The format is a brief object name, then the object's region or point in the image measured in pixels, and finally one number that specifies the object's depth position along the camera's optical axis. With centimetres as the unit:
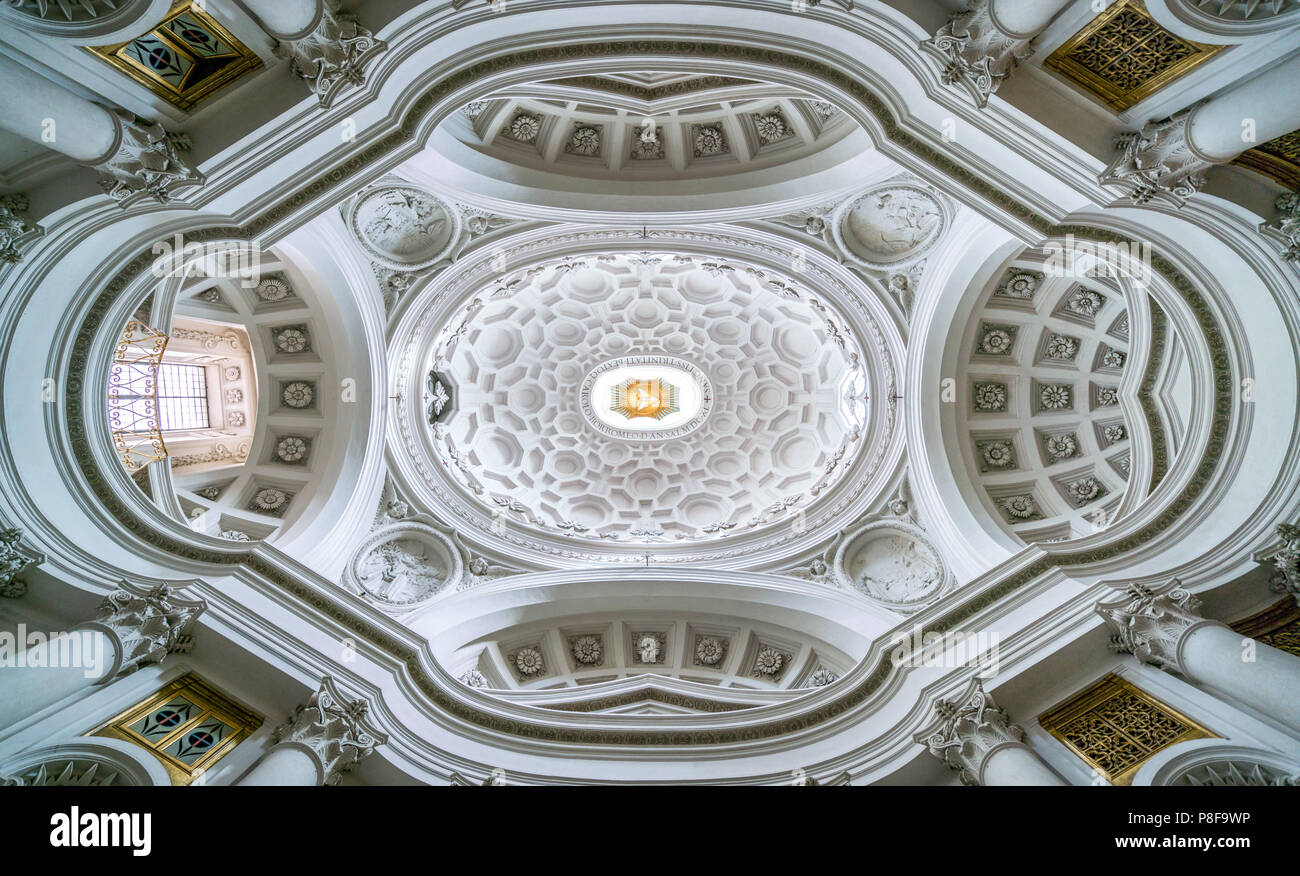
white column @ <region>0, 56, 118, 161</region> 882
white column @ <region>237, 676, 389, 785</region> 1162
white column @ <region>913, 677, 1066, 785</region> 1155
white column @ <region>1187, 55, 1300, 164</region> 900
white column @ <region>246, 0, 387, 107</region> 1034
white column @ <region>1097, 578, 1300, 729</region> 1024
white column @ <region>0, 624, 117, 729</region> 995
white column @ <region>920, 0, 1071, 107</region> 1021
